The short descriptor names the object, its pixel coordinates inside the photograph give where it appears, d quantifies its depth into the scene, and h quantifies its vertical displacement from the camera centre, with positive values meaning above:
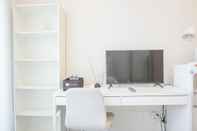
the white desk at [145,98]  2.33 -0.42
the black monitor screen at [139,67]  2.80 -0.06
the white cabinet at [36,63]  2.84 +0.00
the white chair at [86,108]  2.13 -0.49
